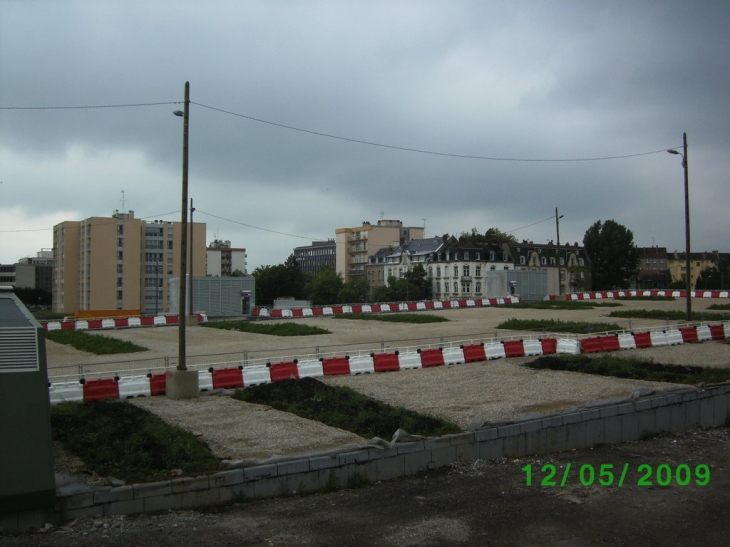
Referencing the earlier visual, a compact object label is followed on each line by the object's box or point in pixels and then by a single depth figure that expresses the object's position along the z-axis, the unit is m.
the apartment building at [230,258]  166.00
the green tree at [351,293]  102.25
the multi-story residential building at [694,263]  171.25
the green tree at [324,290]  106.00
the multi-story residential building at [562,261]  107.61
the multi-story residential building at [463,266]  104.19
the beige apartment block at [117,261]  96.06
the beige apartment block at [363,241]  133.50
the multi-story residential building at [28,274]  144.75
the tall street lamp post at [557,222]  57.84
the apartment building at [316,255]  172.62
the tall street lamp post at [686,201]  32.78
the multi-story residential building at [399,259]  113.44
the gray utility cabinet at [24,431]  8.38
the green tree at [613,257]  115.31
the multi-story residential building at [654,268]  146.75
